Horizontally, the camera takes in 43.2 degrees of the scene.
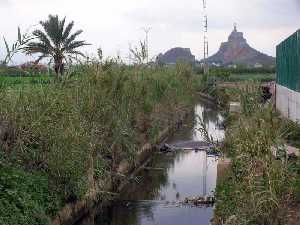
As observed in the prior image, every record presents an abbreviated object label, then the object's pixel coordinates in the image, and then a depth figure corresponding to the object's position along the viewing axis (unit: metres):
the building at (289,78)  12.90
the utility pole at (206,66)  35.25
